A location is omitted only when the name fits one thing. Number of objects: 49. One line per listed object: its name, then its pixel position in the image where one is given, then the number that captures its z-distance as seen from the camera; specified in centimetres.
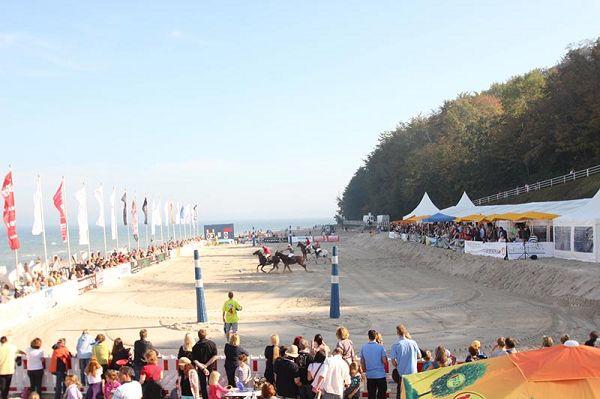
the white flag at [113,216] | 3861
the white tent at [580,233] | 2295
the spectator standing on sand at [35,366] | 1020
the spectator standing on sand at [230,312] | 1400
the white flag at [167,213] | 5931
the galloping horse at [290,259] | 3150
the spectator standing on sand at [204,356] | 899
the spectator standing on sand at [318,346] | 862
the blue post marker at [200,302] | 1766
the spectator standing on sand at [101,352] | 969
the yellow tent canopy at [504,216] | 2861
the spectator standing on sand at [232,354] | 900
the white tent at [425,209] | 4649
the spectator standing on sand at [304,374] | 815
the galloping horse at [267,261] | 3188
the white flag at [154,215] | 5352
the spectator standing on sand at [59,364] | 1010
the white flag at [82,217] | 3045
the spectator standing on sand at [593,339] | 930
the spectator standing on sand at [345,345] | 888
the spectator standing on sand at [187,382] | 826
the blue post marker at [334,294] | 1748
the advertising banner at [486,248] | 2702
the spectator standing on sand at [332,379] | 762
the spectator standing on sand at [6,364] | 994
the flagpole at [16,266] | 2195
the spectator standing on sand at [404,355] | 841
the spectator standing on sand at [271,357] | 866
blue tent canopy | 3806
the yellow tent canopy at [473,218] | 3297
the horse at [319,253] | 3681
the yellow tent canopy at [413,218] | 4388
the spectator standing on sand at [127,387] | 723
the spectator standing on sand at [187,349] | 905
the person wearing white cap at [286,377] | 811
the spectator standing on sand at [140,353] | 930
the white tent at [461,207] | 4042
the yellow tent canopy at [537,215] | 2607
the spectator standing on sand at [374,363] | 841
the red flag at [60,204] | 2786
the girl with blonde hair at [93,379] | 863
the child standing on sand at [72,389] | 782
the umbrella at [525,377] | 447
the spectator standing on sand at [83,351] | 1046
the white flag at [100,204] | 3453
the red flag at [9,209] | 2161
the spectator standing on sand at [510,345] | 867
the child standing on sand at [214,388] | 775
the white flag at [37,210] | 2523
